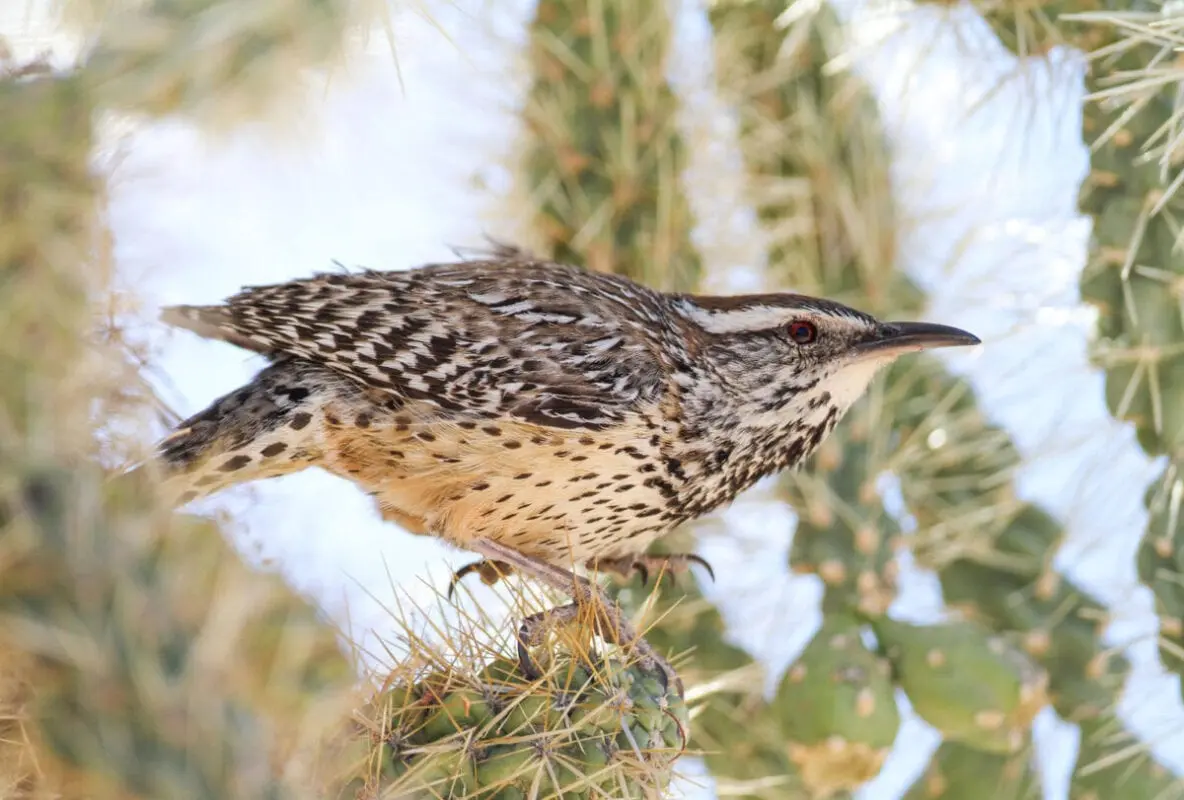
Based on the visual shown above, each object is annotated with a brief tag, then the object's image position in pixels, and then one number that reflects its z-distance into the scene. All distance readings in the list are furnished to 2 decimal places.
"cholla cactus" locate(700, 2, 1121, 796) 4.18
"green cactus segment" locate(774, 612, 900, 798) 4.02
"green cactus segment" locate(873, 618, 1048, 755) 4.09
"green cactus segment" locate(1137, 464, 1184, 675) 3.87
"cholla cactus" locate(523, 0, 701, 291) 4.48
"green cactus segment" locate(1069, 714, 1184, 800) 4.09
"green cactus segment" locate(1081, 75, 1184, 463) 3.78
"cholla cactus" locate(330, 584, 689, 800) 2.56
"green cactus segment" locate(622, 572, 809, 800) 4.43
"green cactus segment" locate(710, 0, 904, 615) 4.51
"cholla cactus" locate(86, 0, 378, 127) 2.22
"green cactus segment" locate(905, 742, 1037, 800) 4.40
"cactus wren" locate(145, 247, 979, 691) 3.54
